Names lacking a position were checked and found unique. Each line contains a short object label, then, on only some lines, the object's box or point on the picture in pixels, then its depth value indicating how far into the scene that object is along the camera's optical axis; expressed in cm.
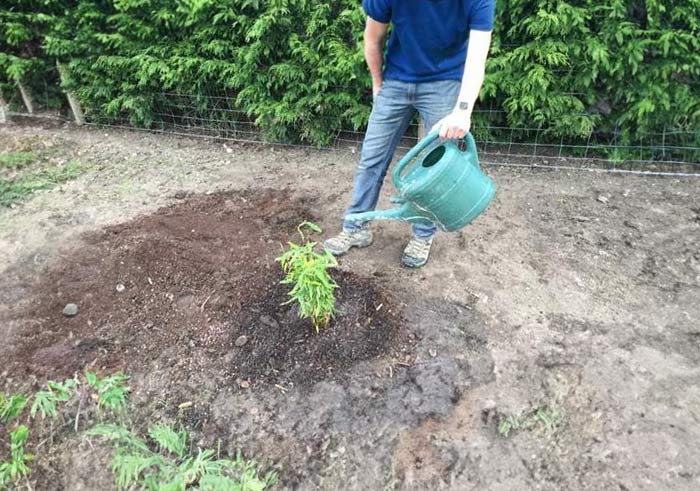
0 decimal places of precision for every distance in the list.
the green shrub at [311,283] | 237
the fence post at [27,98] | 567
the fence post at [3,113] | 573
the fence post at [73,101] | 533
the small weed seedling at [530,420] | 219
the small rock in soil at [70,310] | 283
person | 240
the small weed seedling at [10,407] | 189
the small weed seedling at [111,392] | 204
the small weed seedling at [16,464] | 183
